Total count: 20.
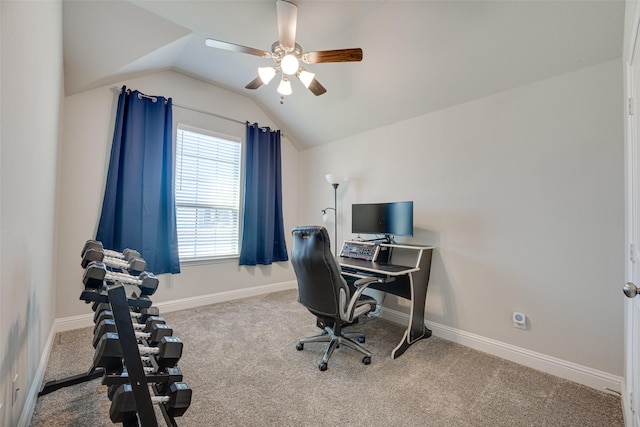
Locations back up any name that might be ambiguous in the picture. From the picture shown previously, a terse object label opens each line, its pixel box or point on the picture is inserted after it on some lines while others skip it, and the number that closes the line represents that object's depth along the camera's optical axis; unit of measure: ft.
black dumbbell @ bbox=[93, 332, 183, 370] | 3.49
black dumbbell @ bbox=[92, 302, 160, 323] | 4.60
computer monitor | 9.48
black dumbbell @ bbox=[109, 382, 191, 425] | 3.41
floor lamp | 13.31
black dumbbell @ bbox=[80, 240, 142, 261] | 5.90
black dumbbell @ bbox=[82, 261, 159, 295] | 3.87
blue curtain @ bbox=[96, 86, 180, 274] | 9.66
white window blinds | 11.69
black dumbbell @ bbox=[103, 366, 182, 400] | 3.61
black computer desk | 8.19
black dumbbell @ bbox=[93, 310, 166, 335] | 4.22
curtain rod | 10.00
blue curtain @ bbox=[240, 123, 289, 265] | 13.25
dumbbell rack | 3.33
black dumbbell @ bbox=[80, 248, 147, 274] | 4.31
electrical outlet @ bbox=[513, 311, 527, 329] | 7.41
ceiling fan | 6.57
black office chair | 6.73
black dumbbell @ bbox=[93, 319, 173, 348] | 3.81
